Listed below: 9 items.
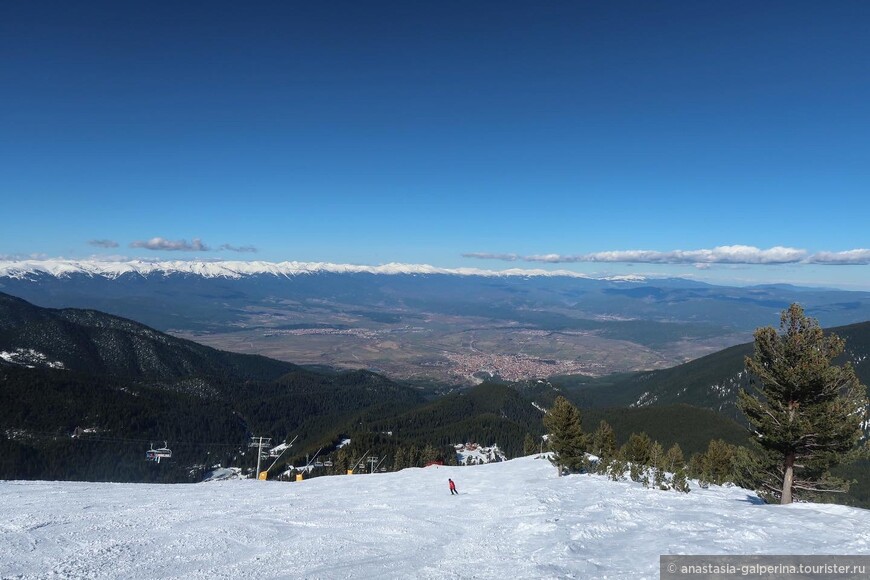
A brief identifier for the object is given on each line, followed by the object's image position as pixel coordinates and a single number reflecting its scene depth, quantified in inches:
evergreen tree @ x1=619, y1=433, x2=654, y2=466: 1905.6
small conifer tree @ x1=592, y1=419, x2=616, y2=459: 2151.1
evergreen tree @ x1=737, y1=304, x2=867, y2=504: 748.0
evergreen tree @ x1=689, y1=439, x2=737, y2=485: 1992.9
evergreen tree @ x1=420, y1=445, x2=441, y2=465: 3995.6
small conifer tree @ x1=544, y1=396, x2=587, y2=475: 1588.3
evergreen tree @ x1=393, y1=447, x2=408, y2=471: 3776.3
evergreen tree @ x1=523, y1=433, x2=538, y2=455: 3858.3
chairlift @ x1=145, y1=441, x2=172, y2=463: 4852.4
